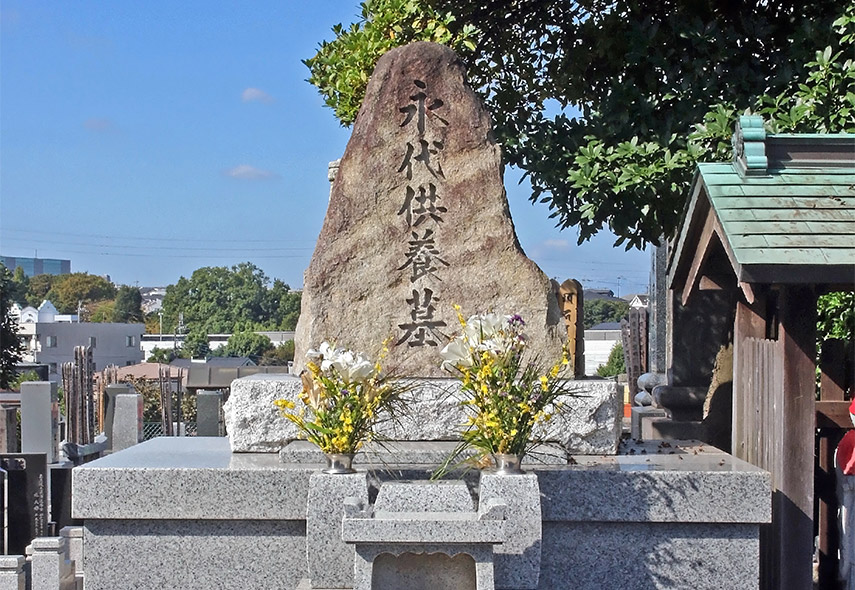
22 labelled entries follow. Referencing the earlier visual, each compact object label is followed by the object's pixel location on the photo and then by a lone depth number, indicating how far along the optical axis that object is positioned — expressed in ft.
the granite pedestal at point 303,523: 19.43
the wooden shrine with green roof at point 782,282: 18.48
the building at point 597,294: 278.63
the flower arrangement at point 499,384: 18.20
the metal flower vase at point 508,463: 18.30
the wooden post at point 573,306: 37.31
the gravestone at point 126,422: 53.67
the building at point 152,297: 416.07
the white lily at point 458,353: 18.71
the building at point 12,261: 548.47
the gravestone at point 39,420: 49.39
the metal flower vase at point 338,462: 18.63
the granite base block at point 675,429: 32.68
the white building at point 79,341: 196.85
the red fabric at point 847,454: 20.80
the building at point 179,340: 237.45
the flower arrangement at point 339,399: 18.44
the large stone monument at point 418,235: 22.04
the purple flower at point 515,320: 18.47
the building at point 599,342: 177.78
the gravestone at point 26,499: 34.88
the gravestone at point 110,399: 60.85
